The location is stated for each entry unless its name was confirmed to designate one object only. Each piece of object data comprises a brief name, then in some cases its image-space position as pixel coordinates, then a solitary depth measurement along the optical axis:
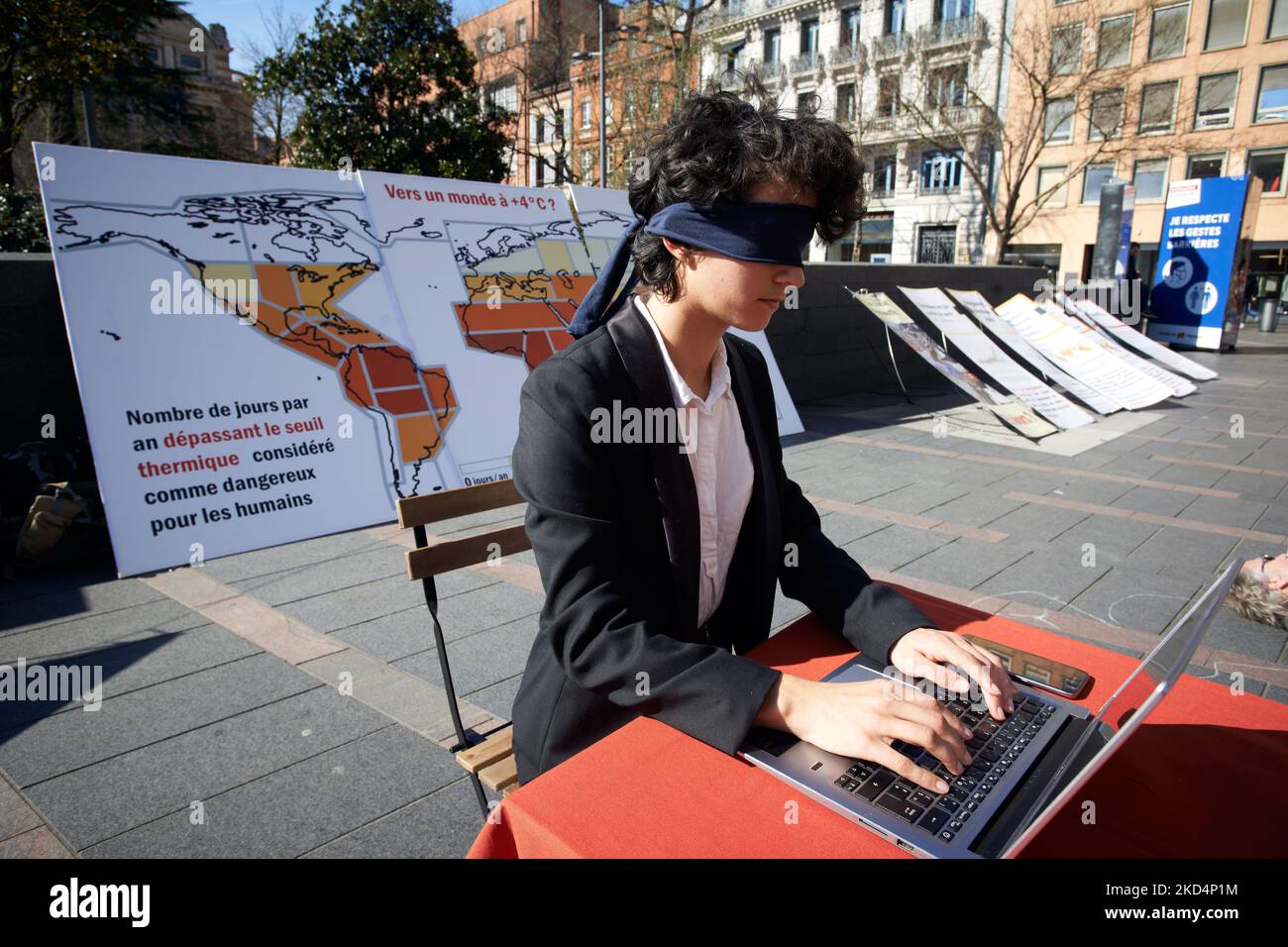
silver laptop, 0.96
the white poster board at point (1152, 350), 11.55
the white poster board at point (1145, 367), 9.99
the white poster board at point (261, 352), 4.08
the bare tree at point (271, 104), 15.66
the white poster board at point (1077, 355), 9.38
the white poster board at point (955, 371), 7.58
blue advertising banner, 14.66
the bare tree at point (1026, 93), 26.78
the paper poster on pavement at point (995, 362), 8.09
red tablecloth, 0.98
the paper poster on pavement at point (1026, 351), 8.93
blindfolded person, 1.23
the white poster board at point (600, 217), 6.50
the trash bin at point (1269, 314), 19.66
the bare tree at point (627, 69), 22.34
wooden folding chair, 1.94
